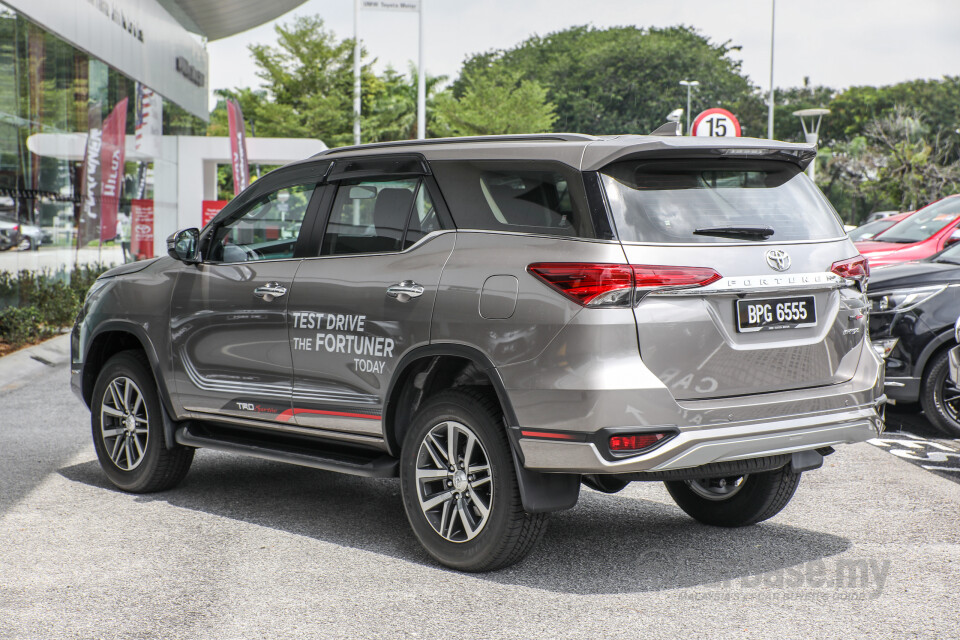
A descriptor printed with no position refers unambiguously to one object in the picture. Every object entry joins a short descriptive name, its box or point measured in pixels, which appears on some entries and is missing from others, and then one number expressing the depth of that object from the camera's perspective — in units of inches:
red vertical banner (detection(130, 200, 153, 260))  960.4
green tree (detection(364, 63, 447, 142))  2342.5
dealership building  624.1
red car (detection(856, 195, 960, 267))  530.3
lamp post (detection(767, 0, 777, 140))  1421.0
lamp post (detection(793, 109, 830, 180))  3219.2
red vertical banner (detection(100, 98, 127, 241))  801.6
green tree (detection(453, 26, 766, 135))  3070.9
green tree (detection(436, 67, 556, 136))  2395.4
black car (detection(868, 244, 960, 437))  326.0
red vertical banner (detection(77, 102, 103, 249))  750.5
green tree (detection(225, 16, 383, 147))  2121.1
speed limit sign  486.6
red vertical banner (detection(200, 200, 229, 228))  967.6
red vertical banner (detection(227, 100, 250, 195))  956.6
